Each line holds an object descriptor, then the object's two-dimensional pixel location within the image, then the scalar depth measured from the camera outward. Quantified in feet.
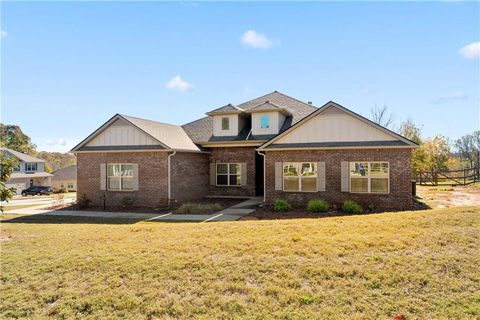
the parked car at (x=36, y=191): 146.20
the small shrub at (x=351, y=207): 46.34
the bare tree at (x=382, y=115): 138.72
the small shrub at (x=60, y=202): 68.33
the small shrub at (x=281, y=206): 49.32
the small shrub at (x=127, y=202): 59.16
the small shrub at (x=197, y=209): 50.04
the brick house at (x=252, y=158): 49.32
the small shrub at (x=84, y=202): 61.72
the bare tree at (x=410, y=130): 127.24
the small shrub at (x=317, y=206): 47.21
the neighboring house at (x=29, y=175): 152.46
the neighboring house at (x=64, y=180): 177.58
